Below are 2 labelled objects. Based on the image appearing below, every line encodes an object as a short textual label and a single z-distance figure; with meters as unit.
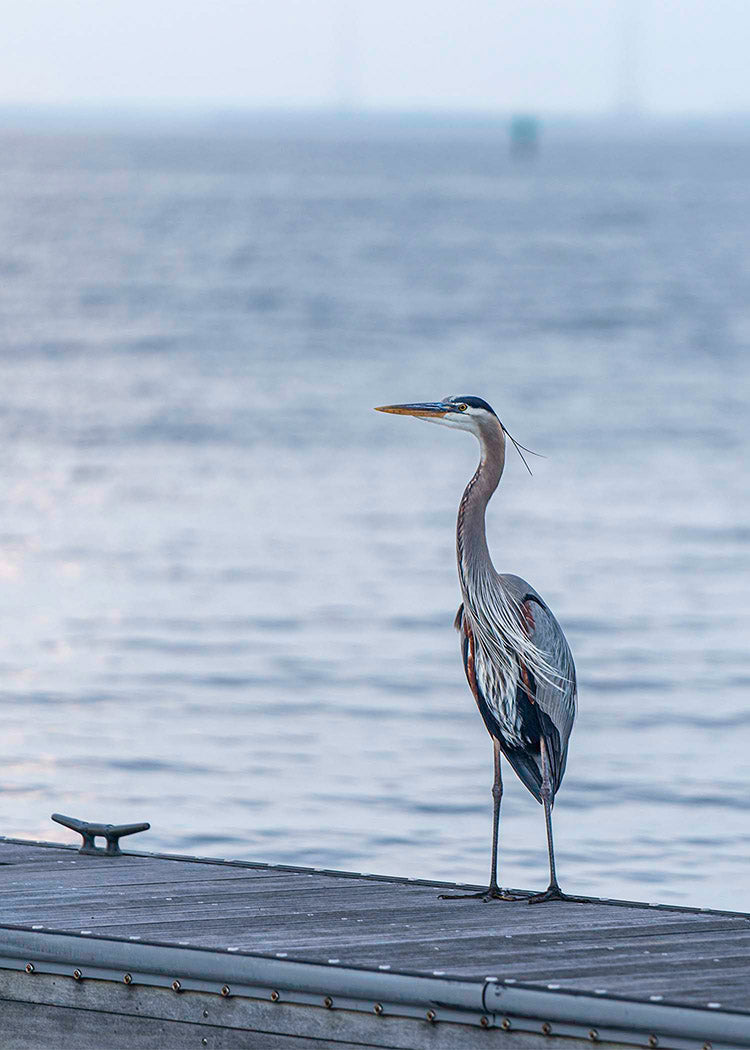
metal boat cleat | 15.46
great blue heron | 14.27
